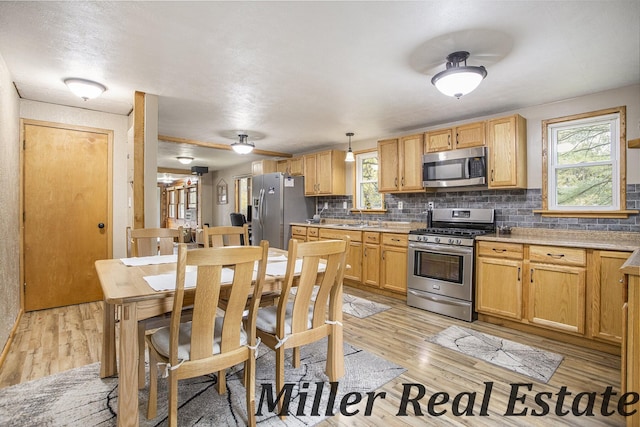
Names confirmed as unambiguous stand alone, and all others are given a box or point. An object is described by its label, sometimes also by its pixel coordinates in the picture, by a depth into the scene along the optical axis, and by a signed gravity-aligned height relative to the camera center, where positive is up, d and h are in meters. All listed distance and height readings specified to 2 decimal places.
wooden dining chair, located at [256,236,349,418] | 1.79 -0.59
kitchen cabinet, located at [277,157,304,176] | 6.22 +0.92
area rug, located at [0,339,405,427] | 1.77 -1.14
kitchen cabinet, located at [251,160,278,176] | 6.82 +0.97
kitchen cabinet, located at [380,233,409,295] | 4.09 -0.66
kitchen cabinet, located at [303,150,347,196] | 5.56 +0.68
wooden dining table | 1.52 -0.47
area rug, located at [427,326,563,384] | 2.39 -1.16
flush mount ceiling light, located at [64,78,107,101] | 2.88 +1.14
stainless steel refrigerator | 5.86 +0.09
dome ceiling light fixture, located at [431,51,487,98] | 2.36 +1.01
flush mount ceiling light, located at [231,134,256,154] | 5.04 +1.03
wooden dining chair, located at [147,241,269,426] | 1.45 -0.59
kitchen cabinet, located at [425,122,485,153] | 3.75 +0.91
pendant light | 5.00 +0.86
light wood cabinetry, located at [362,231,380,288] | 4.39 -0.66
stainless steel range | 3.41 -0.59
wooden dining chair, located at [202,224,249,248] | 2.79 -0.21
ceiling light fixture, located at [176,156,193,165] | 7.43 +1.23
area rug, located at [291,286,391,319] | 3.59 -1.13
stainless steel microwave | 3.72 +0.54
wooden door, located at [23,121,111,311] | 3.57 +0.00
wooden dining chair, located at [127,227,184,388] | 2.67 -0.24
